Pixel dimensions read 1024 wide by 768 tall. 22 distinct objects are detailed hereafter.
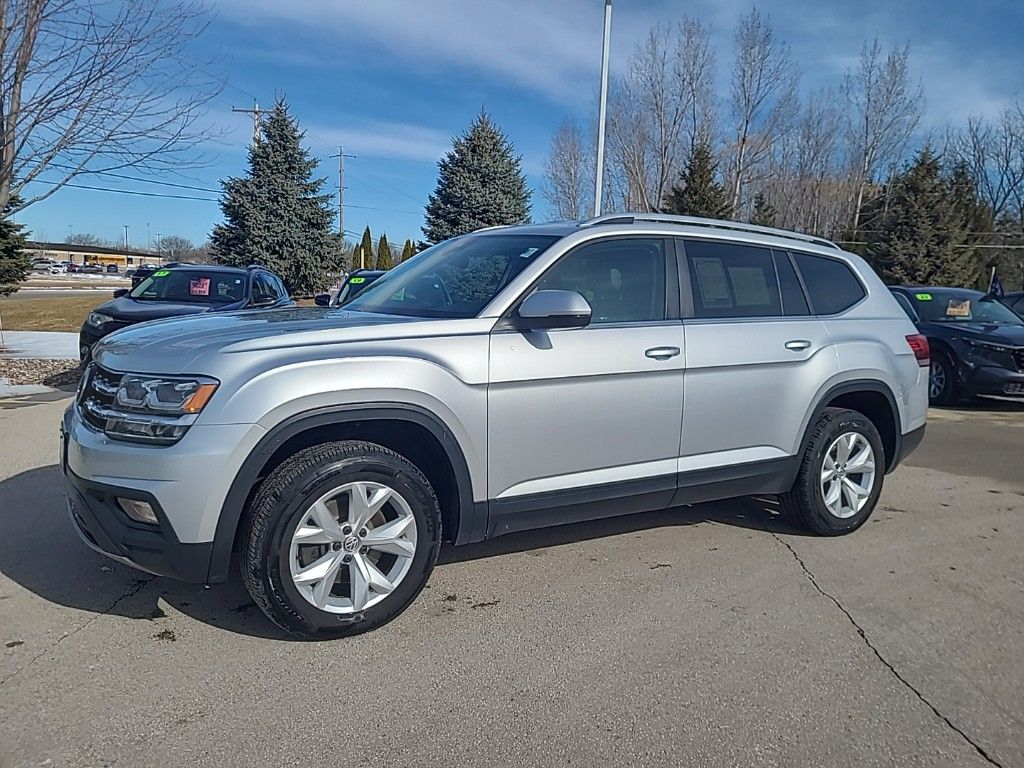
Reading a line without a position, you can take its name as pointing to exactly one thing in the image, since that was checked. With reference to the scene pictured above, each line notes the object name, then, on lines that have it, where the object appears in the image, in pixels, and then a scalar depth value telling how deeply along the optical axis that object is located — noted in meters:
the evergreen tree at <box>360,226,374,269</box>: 47.62
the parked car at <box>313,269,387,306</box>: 6.67
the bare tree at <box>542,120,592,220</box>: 38.53
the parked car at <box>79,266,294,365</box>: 9.24
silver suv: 3.12
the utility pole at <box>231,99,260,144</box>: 29.15
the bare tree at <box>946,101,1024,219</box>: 51.34
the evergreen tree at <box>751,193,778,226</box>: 44.12
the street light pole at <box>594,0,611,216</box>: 16.94
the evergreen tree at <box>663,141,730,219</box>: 31.53
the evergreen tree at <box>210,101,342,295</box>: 28.12
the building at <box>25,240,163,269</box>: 114.00
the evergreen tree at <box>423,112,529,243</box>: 29.75
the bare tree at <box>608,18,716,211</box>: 34.97
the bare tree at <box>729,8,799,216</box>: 36.28
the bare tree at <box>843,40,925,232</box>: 41.56
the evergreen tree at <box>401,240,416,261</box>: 45.20
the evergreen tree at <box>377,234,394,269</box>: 47.38
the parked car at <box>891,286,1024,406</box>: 9.70
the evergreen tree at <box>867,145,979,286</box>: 34.41
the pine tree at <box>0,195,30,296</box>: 20.59
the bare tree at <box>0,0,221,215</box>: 8.66
